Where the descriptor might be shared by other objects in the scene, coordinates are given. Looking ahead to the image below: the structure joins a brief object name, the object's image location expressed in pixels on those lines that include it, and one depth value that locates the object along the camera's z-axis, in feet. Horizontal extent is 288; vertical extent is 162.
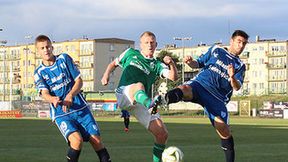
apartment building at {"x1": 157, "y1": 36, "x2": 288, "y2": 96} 473.26
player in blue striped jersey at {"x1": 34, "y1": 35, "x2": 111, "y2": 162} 38.27
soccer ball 37.07
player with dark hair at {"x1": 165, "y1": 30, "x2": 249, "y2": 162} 44.11
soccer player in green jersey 41.45
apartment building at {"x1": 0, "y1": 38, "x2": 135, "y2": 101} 483.92
